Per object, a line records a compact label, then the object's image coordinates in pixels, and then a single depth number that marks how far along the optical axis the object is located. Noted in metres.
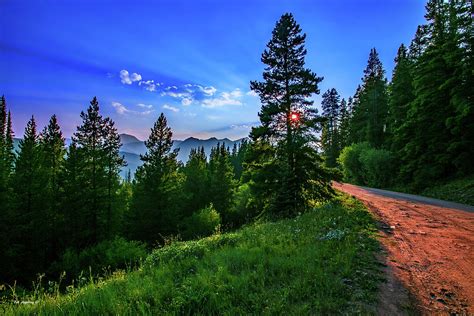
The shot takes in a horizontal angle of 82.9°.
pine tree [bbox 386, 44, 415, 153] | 31.94
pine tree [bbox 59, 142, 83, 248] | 28.58
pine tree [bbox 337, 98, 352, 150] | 60.74
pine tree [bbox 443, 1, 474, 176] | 20.89
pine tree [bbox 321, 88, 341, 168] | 61.40
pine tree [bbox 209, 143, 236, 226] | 43.84
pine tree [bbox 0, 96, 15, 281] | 23.52
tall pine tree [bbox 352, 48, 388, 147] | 42.84
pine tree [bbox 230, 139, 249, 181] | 88.45
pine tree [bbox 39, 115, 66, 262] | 28.31
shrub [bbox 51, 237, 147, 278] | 22.67
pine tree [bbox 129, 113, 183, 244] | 30.73
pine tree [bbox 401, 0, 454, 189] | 23.52
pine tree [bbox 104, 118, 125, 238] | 30.53
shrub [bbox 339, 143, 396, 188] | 31.67
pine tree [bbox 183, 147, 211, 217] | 42.88
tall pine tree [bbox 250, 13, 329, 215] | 16.47
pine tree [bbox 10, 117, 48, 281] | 26.06
